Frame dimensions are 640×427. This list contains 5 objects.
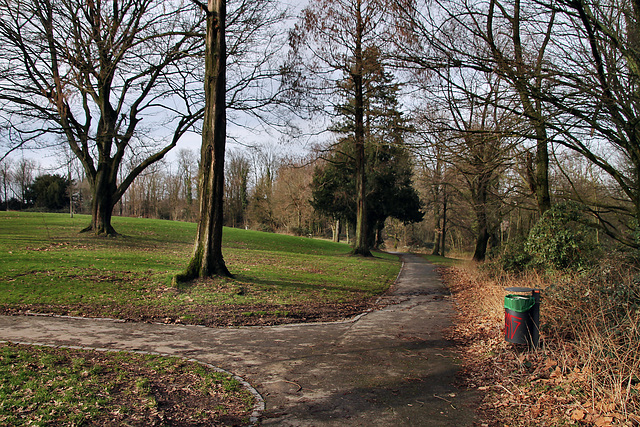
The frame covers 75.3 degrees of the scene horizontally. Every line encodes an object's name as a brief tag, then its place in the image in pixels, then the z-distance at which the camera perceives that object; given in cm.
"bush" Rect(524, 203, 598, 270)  1098
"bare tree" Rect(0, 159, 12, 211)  5854
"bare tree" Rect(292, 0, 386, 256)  2383
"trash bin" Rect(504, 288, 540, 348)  624
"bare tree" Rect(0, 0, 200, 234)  1570
